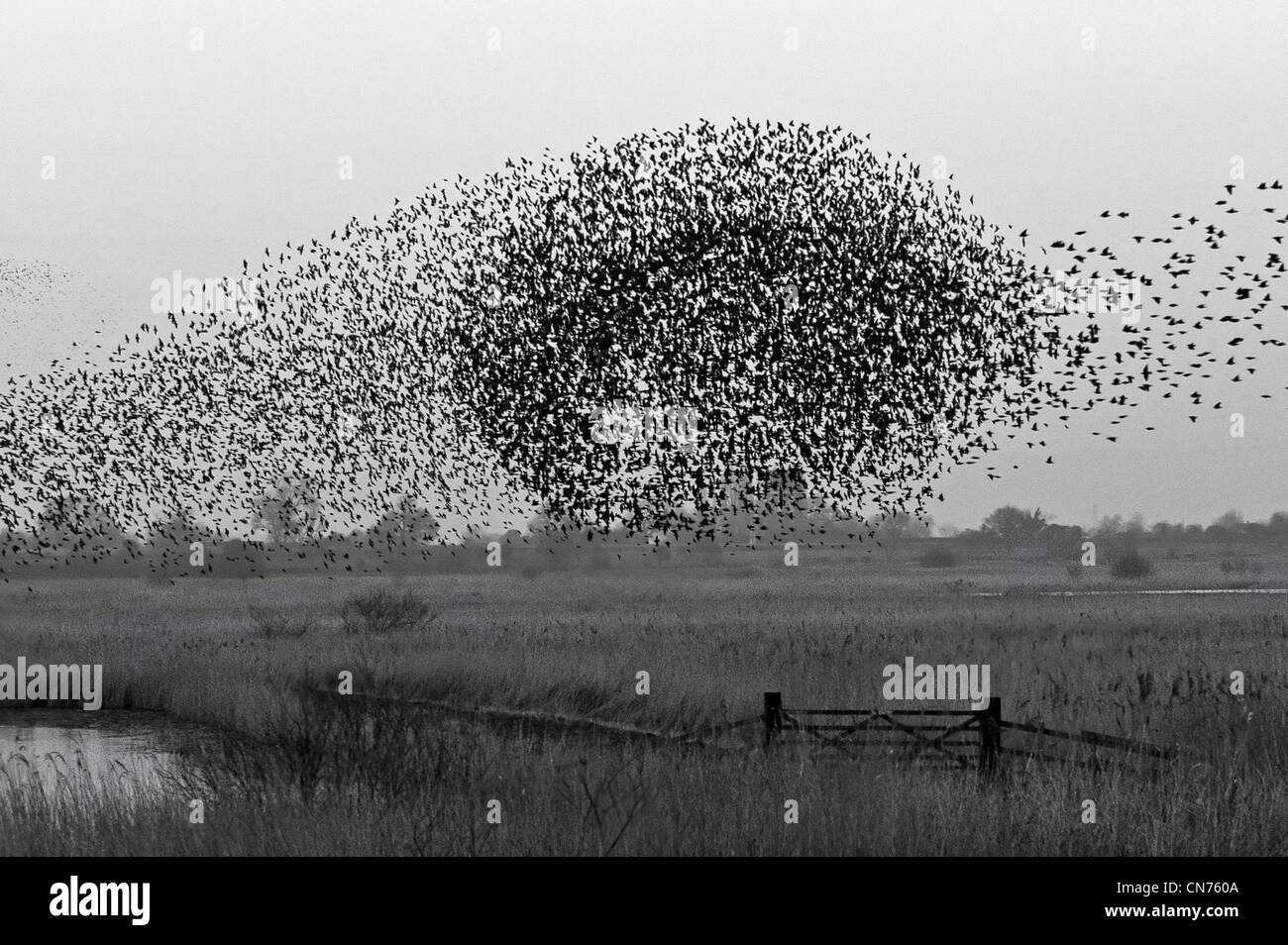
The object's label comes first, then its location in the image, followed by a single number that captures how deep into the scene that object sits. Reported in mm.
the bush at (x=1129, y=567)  76188
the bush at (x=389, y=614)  35375
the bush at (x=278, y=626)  35125
